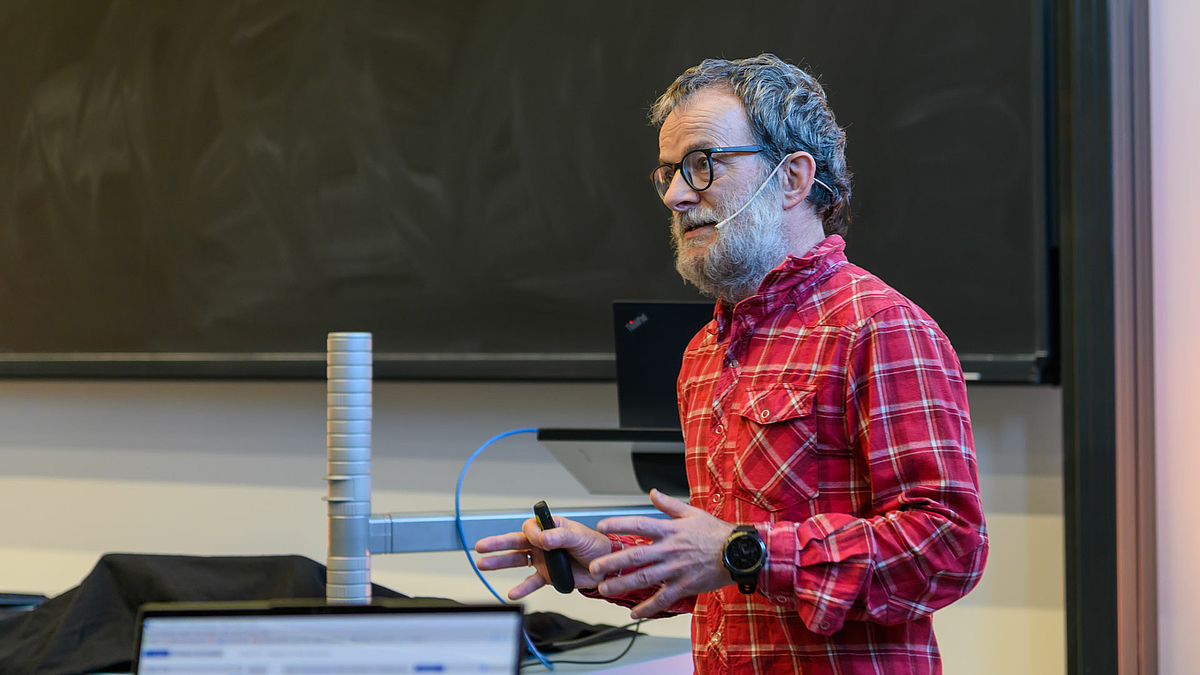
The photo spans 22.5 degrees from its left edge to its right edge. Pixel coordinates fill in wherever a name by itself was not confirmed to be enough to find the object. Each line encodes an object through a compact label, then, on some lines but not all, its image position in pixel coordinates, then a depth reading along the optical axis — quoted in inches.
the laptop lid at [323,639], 114.3
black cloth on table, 166.8
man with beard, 135.9
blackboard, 185.5
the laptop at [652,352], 161.1
